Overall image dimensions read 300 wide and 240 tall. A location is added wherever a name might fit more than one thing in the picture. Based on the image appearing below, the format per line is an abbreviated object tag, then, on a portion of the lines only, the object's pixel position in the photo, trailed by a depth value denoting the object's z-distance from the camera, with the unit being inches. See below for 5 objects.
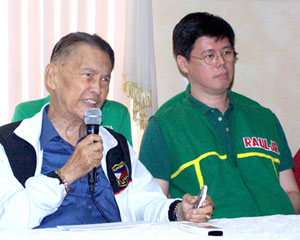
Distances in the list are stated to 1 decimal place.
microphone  70.9
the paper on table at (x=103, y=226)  64.8
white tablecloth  62.6
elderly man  70.7
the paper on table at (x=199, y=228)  64.1
